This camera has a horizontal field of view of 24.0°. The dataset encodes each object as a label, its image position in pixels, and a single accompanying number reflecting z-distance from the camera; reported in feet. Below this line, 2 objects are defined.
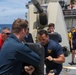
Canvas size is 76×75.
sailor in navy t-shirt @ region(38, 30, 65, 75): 9.67
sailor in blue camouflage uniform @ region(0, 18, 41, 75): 6.55
